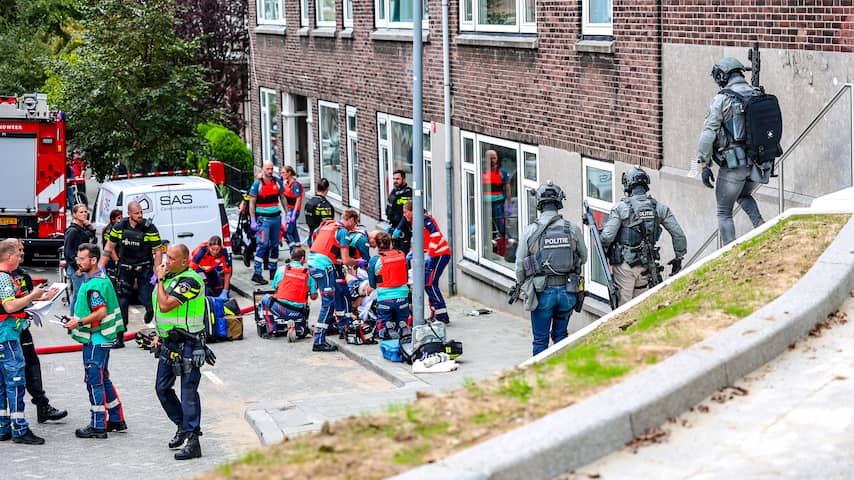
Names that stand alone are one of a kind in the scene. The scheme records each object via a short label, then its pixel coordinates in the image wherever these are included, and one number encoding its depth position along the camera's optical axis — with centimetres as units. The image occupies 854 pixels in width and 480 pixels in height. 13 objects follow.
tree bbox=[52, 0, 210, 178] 2597
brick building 1214
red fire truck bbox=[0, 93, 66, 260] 2377
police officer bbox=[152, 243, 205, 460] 1145
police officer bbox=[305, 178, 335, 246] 1956
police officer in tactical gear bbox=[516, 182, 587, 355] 1224
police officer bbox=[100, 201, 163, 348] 1817
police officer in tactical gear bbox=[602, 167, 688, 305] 1198
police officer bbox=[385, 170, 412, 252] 1886
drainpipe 2003
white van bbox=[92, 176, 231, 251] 2027
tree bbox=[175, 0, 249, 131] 3431
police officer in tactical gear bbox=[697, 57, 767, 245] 1112
